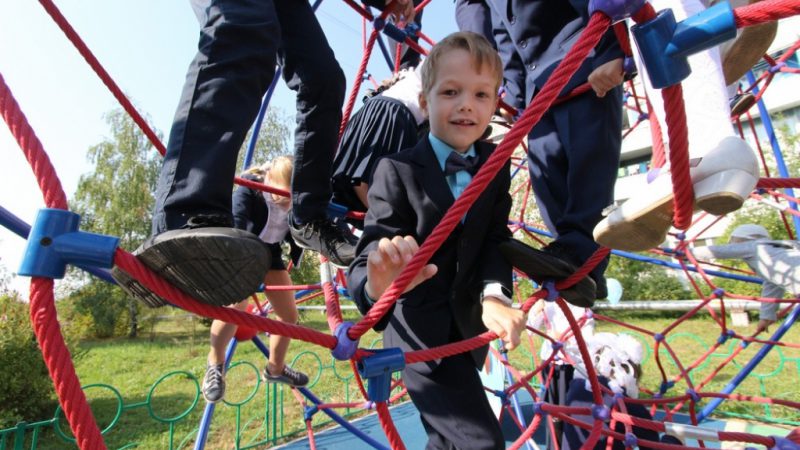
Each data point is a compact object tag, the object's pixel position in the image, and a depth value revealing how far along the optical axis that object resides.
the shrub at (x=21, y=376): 3.52
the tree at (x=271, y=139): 10.02
